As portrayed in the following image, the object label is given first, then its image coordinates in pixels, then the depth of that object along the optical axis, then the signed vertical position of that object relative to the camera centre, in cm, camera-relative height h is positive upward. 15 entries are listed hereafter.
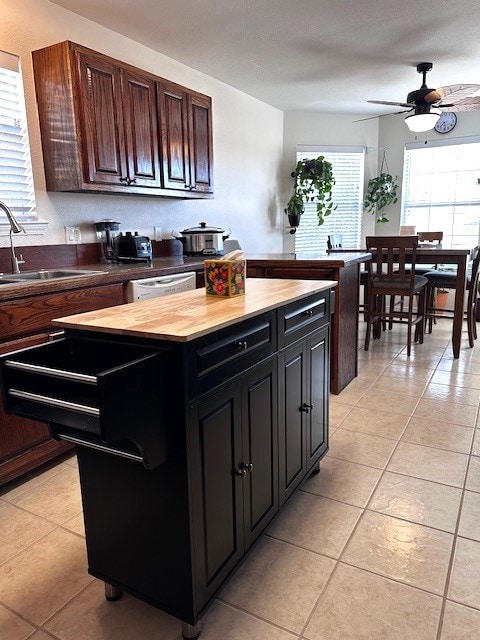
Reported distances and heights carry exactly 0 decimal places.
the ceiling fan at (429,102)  365 +110
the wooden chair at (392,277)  378 -42
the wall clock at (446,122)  534 +129
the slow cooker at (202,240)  356 -5
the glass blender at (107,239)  303 -2
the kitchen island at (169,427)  109 -52
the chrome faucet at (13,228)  220 +4
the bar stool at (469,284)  415 -52
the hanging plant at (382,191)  566 +50
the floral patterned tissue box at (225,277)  166 -17
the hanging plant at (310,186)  508 +54
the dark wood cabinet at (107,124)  251 +70
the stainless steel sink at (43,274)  232 -21
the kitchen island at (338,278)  286 -31
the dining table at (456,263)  374 -30
